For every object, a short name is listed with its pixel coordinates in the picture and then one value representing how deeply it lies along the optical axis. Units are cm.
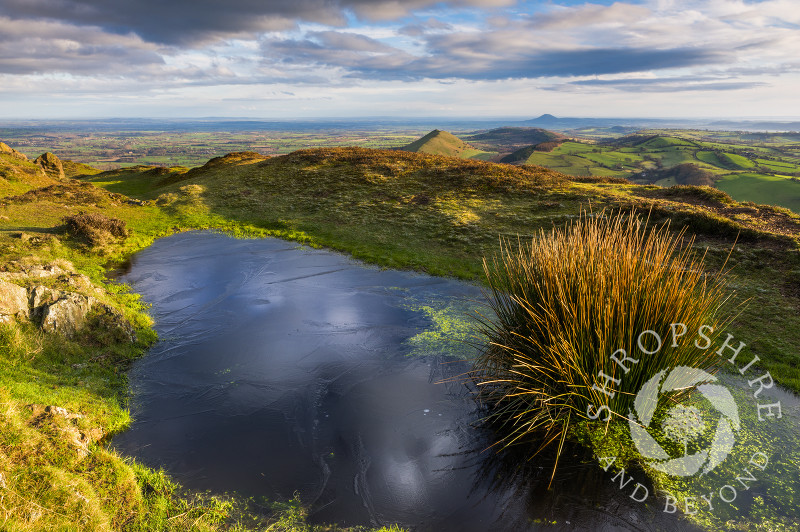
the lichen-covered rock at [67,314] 1033
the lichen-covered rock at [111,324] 1119
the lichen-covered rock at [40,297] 1050
